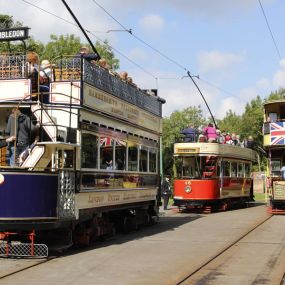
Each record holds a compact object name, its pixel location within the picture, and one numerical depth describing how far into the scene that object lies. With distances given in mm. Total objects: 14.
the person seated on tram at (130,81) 16206
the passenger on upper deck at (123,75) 15772
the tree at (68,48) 43625
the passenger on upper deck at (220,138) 26452
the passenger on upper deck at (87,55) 12817
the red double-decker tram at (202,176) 24844
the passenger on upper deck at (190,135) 26328
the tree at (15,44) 34250
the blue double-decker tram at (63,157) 10672
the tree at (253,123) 74394
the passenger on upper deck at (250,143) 32344
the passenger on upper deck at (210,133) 25828
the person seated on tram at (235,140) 29680
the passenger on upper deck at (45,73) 12210
